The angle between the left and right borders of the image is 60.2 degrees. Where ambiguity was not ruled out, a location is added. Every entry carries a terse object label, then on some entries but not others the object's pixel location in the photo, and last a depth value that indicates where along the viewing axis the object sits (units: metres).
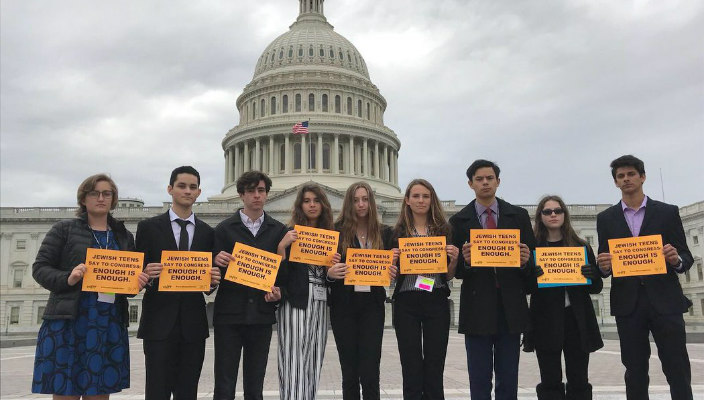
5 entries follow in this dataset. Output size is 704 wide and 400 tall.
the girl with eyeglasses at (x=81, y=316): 6.85
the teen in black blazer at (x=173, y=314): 7.29
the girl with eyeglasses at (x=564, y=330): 7.98
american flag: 65.93
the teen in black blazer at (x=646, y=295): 7.58
